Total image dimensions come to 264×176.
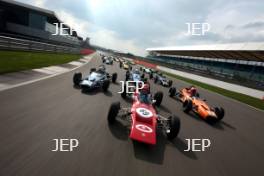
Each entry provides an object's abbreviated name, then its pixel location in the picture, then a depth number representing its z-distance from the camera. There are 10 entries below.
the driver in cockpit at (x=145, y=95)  7.39
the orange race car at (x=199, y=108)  8.65
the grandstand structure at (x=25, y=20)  34.72
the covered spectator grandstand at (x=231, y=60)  30.76
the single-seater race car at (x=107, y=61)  33.52
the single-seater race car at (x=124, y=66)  28.42
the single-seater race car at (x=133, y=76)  14.99
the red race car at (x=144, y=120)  5.19
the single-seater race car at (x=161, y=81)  17.94
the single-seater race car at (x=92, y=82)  10.13
